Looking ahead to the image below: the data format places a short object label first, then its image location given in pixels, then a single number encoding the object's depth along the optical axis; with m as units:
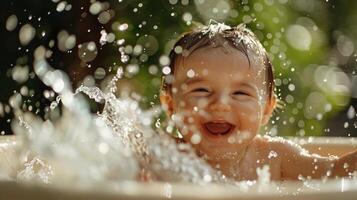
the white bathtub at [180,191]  0.73
